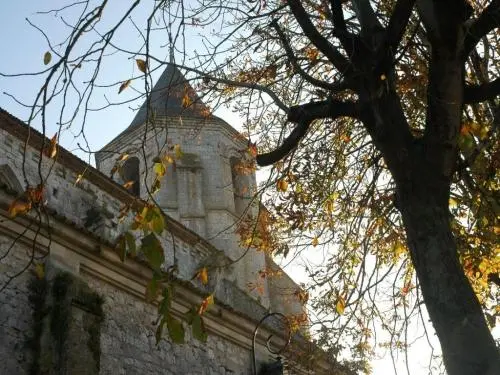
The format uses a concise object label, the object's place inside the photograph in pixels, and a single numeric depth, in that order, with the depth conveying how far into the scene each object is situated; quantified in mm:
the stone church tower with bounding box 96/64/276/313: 21406
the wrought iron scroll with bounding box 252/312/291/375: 7707
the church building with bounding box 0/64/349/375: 7312
